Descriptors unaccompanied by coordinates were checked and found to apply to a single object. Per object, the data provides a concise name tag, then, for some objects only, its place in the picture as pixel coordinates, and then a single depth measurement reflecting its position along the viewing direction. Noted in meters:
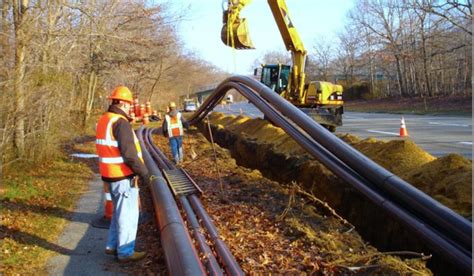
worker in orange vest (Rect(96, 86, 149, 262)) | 5.18
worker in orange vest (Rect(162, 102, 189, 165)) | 12.23
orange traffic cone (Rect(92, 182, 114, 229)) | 6.72
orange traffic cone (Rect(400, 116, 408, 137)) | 16.64
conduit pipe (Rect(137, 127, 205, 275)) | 4.08
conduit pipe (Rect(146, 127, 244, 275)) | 4.38
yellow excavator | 17.42
